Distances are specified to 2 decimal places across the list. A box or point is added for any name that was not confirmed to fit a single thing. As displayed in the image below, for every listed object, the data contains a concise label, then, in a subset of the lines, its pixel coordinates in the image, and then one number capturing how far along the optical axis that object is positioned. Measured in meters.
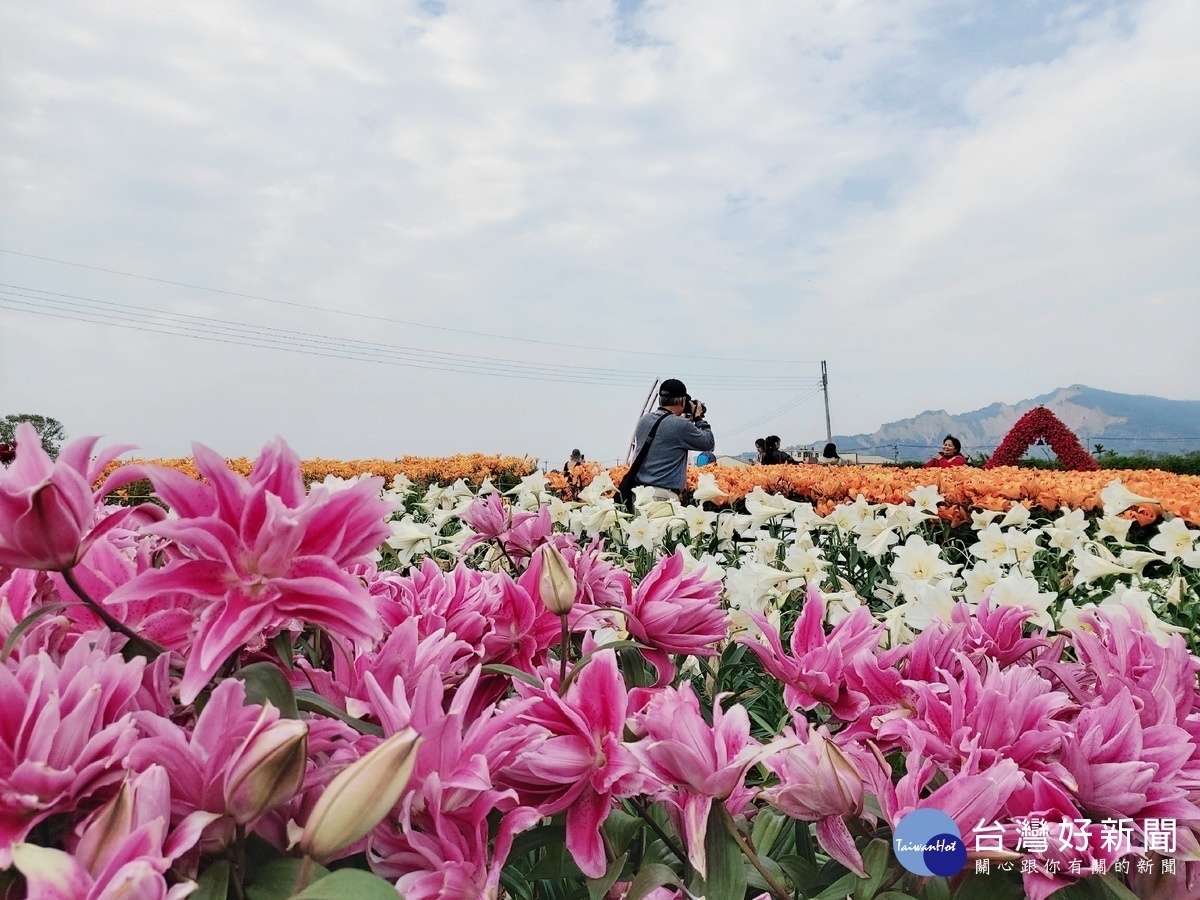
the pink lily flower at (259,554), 0.58
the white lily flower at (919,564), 2.20
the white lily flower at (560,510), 3.75
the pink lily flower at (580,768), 0.65
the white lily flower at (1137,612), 1.14
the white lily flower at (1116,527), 2.86
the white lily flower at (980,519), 3.20
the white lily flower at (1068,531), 2.52
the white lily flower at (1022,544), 2.48
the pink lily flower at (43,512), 0.60
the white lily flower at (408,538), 2.79
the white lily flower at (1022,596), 1.62
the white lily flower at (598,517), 3.20
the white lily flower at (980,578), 2.11
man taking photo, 6.62
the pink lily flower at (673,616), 0.92
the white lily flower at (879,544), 2.73
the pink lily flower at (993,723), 0.73
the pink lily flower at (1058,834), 0.64
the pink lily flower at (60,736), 0.52
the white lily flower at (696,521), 3.55
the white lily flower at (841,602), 1.78
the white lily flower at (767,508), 3.13
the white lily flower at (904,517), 2.77
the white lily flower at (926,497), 3.22
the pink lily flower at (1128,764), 0.70
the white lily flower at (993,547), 2.52
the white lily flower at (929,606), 1.41
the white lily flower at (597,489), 3.95
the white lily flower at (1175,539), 2.63
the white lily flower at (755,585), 2.07
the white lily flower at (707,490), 4.08
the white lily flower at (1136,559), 2.43
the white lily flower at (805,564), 2.49
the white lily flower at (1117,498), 3.00
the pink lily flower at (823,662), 0.90
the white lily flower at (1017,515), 2.82
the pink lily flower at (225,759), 0.51
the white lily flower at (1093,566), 2.25
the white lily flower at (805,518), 2.88
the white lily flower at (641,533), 3.32
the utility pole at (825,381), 49.69
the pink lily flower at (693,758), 0.62
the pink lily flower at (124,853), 0.47
